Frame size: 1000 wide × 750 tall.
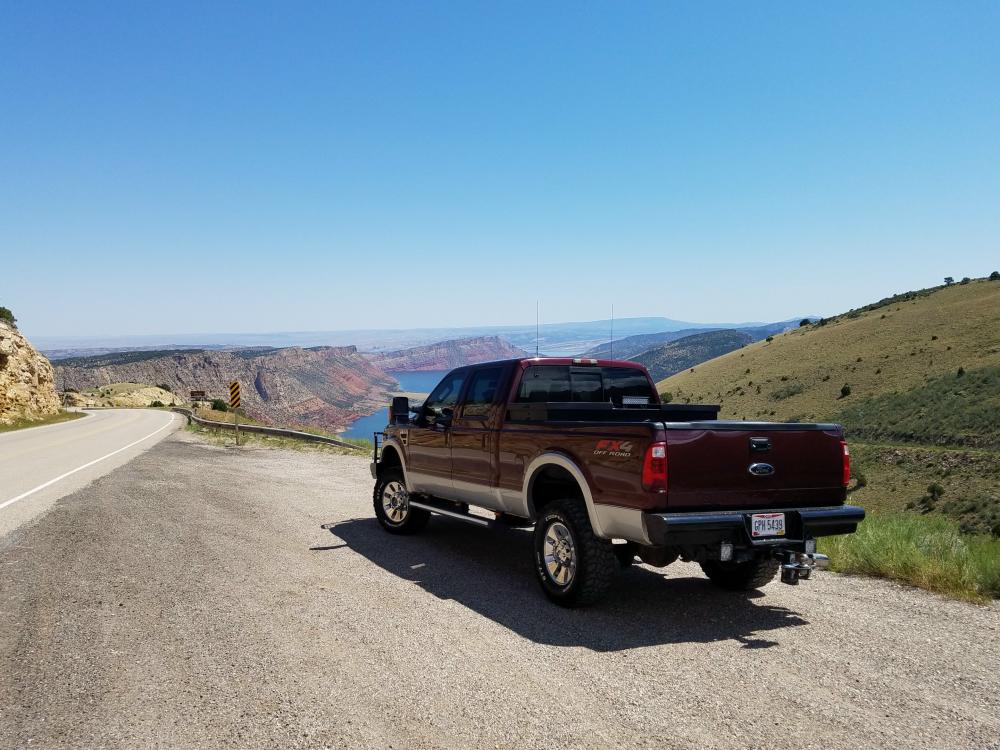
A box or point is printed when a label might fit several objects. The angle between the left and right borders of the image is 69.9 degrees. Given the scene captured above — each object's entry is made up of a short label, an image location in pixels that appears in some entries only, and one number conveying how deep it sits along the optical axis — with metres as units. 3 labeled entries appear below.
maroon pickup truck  5.31
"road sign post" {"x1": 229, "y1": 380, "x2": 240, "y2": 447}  27.70
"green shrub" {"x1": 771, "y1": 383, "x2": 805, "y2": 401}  99.90
